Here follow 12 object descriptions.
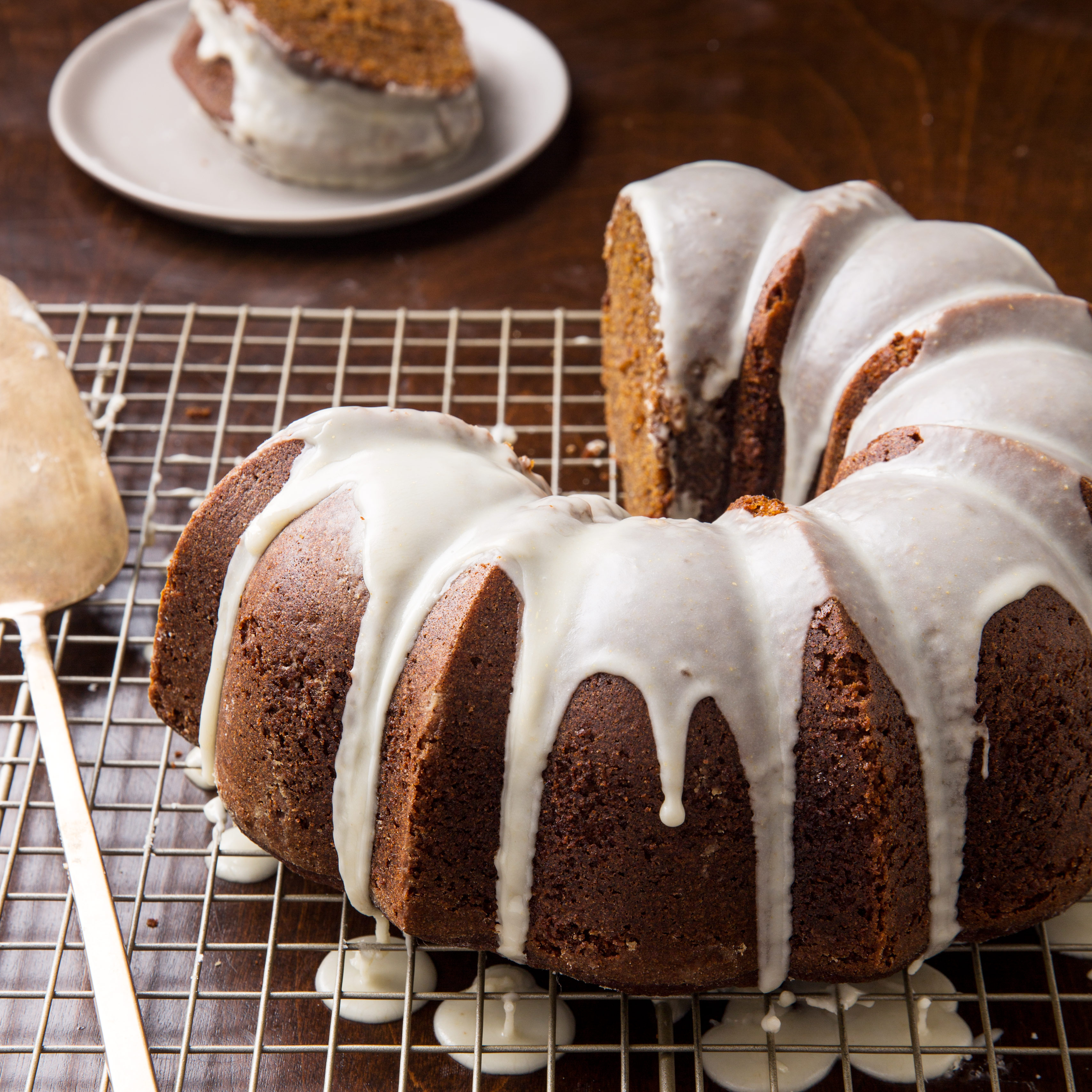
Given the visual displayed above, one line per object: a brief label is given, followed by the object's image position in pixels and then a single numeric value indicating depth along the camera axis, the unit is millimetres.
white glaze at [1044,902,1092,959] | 977
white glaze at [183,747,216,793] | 1007
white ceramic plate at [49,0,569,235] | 1179
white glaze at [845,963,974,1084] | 957
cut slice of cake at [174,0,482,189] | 1164
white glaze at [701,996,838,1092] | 954
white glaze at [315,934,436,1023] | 963
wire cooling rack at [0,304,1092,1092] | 955
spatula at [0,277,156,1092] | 996
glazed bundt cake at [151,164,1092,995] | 928
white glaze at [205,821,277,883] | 988
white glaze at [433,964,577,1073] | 957
